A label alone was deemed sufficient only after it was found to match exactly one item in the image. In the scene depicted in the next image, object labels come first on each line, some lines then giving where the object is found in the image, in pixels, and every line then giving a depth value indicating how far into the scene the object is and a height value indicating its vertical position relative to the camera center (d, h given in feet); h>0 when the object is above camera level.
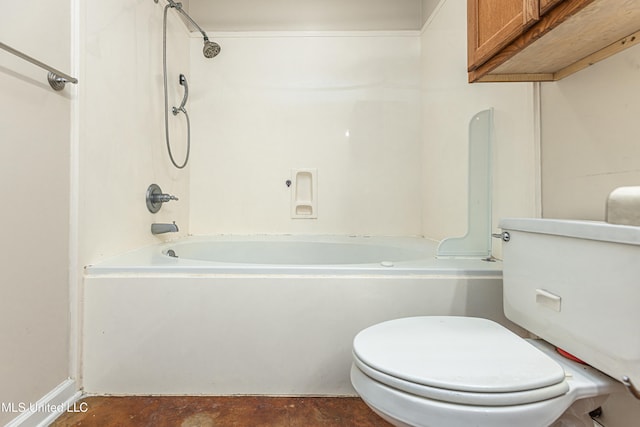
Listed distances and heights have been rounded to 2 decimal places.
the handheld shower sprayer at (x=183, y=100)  6.10 +2.35
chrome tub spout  5.39 -0.22
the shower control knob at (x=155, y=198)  5.32 +0.32
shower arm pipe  5.37 +3.76
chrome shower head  5.91 +3.27
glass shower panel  4.28 +0.25
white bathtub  3.52 -1.20
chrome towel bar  2.87 +1.50
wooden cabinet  2.20 +1.50
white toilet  1.77 -0.96
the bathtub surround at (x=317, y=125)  6.95 +2.09
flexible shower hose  5.37 +2.23
